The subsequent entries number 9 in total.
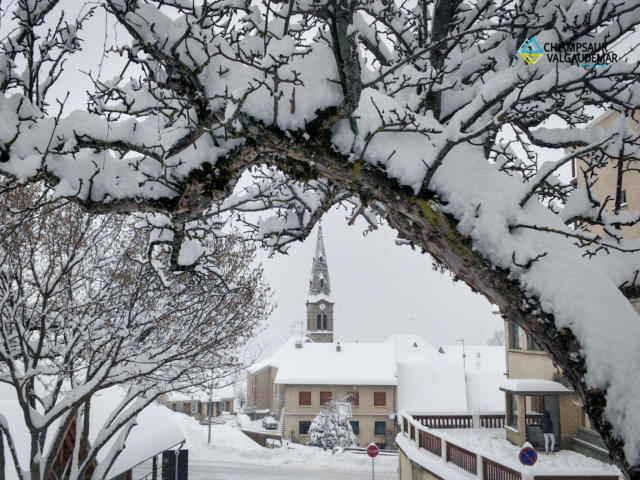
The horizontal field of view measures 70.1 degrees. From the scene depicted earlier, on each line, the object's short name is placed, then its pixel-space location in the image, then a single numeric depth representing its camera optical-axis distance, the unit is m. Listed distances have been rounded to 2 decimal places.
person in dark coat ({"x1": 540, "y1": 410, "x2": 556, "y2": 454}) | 14.02
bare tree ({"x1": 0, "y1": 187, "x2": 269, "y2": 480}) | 7.41
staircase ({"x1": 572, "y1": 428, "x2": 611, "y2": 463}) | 13.31
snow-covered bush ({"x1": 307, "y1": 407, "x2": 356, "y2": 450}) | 33.56
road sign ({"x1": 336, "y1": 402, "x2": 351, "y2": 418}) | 36.79
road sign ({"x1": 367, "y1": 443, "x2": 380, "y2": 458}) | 20.30
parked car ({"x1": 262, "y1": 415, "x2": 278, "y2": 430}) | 46.91
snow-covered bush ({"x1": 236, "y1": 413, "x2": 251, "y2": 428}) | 49.09
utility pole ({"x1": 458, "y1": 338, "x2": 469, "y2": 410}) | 42.56
